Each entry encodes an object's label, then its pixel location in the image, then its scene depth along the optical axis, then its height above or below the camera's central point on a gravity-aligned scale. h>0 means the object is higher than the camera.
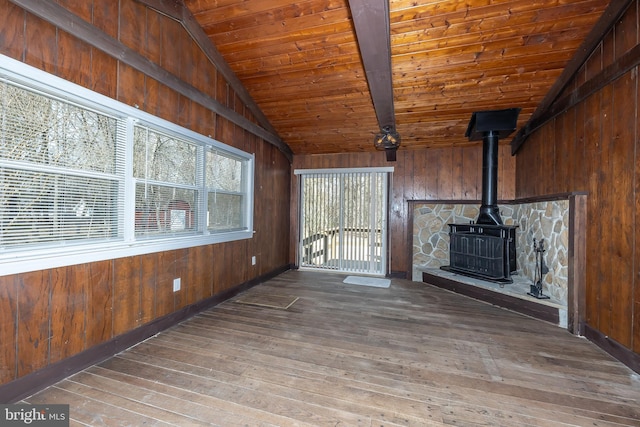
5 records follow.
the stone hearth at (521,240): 3.00 -0.34
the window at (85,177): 1.66 +0.29
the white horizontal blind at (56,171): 1.64 +0.29
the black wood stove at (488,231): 3.74 -0.22
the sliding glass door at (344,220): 5.15 -0.09
